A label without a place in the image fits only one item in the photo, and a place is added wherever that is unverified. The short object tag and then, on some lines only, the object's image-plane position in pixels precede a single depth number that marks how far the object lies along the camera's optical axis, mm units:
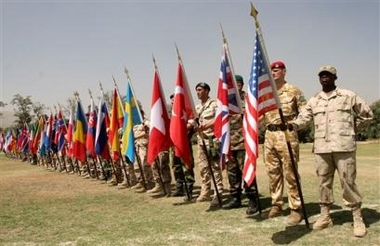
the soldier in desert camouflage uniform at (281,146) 5996
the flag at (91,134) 12734
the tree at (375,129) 36622
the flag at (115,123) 11031
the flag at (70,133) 15741
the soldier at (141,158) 10547
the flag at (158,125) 8375
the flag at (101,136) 11992
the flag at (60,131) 17922
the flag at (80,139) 13797
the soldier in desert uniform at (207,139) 7996
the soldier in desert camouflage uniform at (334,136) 5355
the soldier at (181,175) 8742
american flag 5777
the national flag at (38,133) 20914
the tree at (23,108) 82812
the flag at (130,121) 9914
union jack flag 6963
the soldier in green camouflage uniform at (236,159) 7312
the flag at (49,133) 19109
